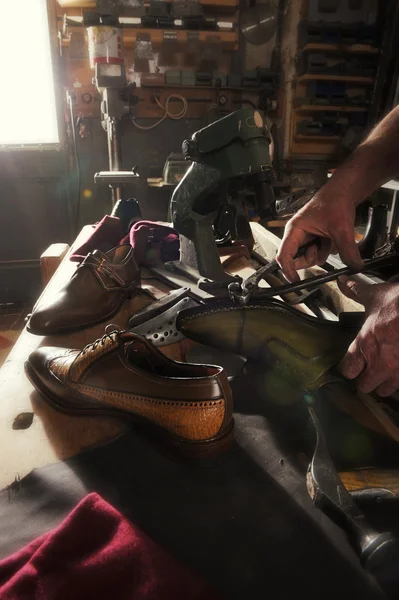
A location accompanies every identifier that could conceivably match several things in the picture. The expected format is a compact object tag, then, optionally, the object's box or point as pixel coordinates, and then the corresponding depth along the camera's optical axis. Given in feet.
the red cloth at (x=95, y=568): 1.36
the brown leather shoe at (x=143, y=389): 2.01
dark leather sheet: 1.48
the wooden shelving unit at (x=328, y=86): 9.50
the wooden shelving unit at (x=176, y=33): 9.21
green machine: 3.65
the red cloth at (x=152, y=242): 4.71
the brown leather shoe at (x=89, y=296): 3.13
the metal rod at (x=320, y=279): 2.75
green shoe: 2.50
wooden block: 5.33
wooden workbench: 1.98
